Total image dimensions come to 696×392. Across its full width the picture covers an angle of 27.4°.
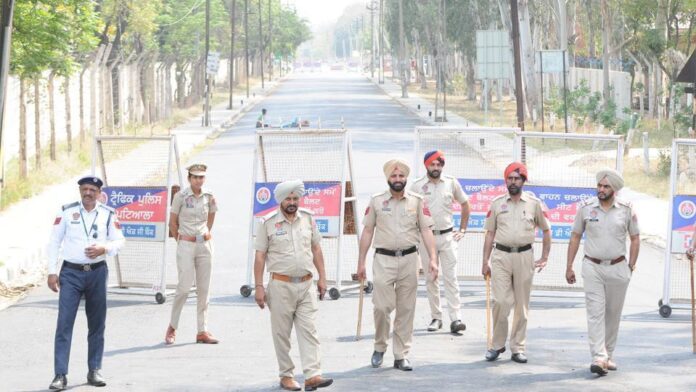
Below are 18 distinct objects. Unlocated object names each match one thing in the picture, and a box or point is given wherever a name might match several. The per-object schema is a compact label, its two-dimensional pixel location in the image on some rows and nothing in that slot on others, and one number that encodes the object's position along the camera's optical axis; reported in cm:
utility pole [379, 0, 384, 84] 13050
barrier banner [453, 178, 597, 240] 1730
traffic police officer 1180
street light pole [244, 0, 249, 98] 9238
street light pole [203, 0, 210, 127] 5476
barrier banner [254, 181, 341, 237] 1741
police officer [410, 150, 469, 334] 1464
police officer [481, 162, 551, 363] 1293
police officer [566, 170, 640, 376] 1255
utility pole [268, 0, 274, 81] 13265
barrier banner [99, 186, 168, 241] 1727
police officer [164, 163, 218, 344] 1413
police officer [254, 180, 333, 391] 1151
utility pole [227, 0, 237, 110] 7294
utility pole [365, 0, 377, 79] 15250
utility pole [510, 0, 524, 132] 3812
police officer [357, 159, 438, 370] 1251
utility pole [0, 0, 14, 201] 1788
